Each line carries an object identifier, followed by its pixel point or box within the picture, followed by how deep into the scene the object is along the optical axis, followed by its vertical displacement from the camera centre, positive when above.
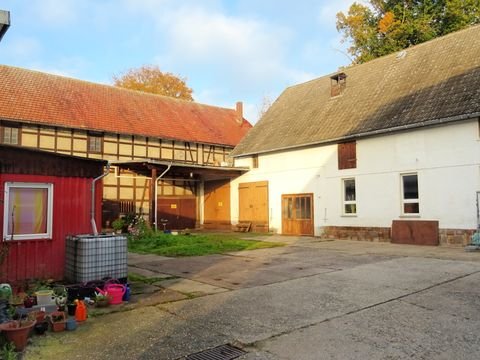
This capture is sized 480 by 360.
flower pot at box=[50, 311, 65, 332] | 4.83 -1.29
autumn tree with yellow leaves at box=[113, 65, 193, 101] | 35.78 +11.58
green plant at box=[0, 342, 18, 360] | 3.88 -1.35
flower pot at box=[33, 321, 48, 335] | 4.74 -1.33
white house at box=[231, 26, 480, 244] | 13.59 +2.25
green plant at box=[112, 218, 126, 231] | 17.66 -0.52
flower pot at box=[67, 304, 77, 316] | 5.45 -1.28
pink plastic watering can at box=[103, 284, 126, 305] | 6.09 -1.19
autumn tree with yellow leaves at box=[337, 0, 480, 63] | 25.28 +12.16
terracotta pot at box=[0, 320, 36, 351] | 4.20 -1.23
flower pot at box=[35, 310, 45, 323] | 4.88 -1.23
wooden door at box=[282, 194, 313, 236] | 18.39 -0.15
